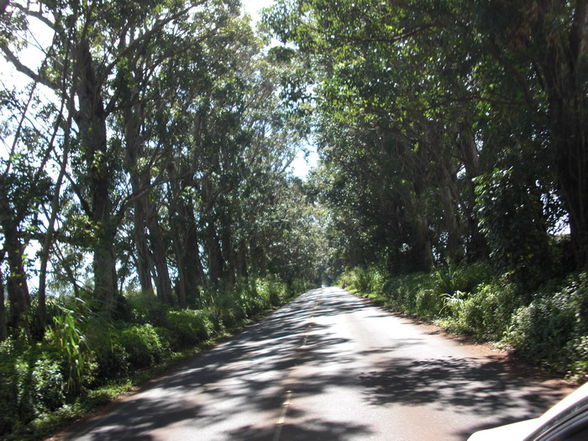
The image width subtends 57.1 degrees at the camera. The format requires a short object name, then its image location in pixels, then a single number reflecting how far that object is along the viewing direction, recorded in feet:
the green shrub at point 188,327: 61.62
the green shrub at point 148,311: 59.00
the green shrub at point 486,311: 40.88
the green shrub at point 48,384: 30.63
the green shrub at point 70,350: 34.42
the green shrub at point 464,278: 57.06
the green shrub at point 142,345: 46.60
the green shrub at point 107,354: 39.45
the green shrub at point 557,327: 28.45
